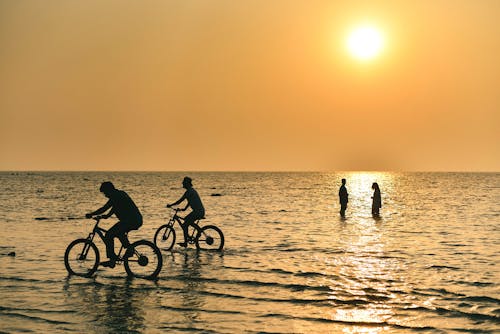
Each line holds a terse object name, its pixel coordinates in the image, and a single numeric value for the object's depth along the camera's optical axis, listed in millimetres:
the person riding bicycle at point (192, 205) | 18844
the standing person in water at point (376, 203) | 36812
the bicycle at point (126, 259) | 14641
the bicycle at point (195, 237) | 20047
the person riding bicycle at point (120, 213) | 13922
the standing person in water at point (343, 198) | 35719
